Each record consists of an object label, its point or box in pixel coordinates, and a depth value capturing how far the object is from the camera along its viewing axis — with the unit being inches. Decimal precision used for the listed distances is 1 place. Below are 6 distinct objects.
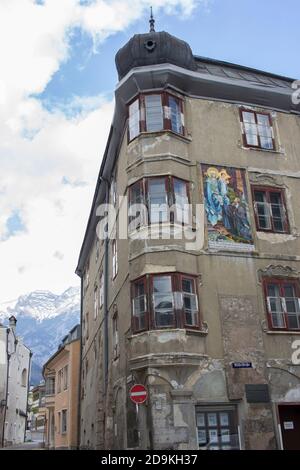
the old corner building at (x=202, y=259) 616.4
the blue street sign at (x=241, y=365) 637.9
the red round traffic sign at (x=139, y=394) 541.2
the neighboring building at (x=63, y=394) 1286.9
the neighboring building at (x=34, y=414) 3171.8
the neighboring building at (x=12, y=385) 1898.7
